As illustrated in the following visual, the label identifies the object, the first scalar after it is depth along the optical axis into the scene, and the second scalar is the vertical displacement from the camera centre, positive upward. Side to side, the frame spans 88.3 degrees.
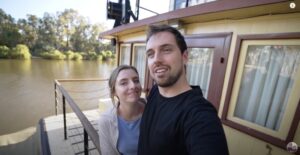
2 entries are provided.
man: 0.57 -0.25
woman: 1.08 -0.51
